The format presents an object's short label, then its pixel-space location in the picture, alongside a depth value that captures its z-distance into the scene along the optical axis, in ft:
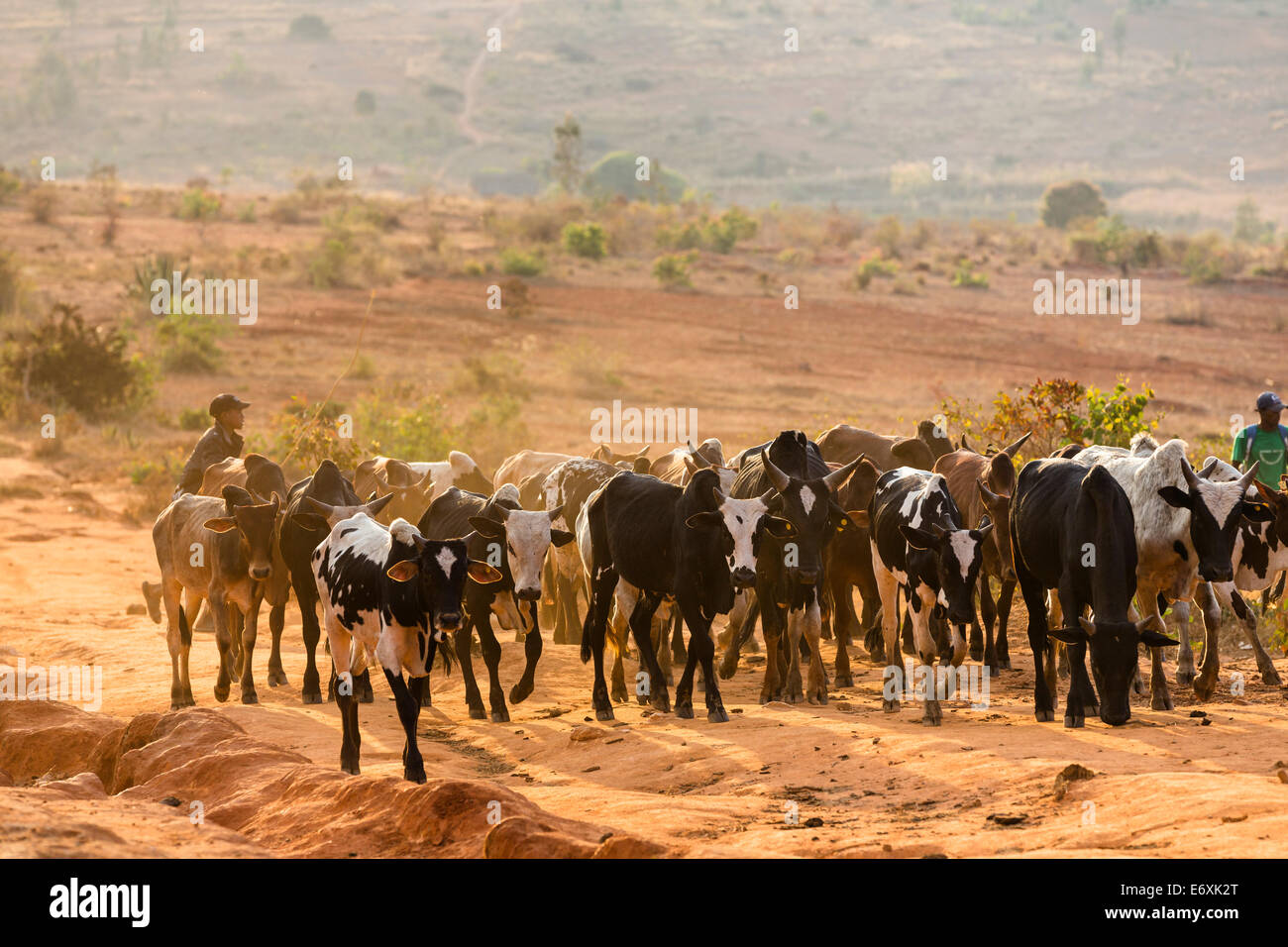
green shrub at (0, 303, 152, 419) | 94.89
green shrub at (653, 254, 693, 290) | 153.17
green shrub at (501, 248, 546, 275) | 153.79
